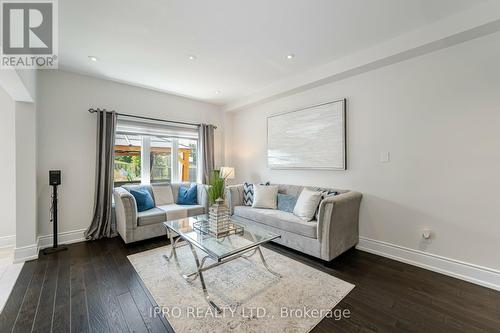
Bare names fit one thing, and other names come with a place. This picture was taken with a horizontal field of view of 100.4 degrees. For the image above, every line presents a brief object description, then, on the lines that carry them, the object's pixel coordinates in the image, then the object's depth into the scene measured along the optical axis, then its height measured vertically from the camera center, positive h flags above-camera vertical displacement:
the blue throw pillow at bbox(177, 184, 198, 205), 3.86 -0.57
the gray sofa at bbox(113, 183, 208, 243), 2.94 -0.77
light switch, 2.70 +0.11
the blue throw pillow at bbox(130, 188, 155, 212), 3.32 -0.55
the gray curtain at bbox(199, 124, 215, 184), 4.54 +0.31
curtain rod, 3.30 +0.89
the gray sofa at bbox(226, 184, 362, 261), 2.41 -0.79
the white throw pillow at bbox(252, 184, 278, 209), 3.46 -0.53
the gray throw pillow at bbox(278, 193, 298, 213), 3.26 -0.59
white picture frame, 3.11 +0.46
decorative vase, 2.34 -0.60
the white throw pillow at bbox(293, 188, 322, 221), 2.75 -0.54
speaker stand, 2.85 -0.81
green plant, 2.39 -0.28
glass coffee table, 1.85 -0.76
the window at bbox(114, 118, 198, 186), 3.77 +0.26
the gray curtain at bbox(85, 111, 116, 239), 3.29 -0.18
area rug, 1.58 -1.19
